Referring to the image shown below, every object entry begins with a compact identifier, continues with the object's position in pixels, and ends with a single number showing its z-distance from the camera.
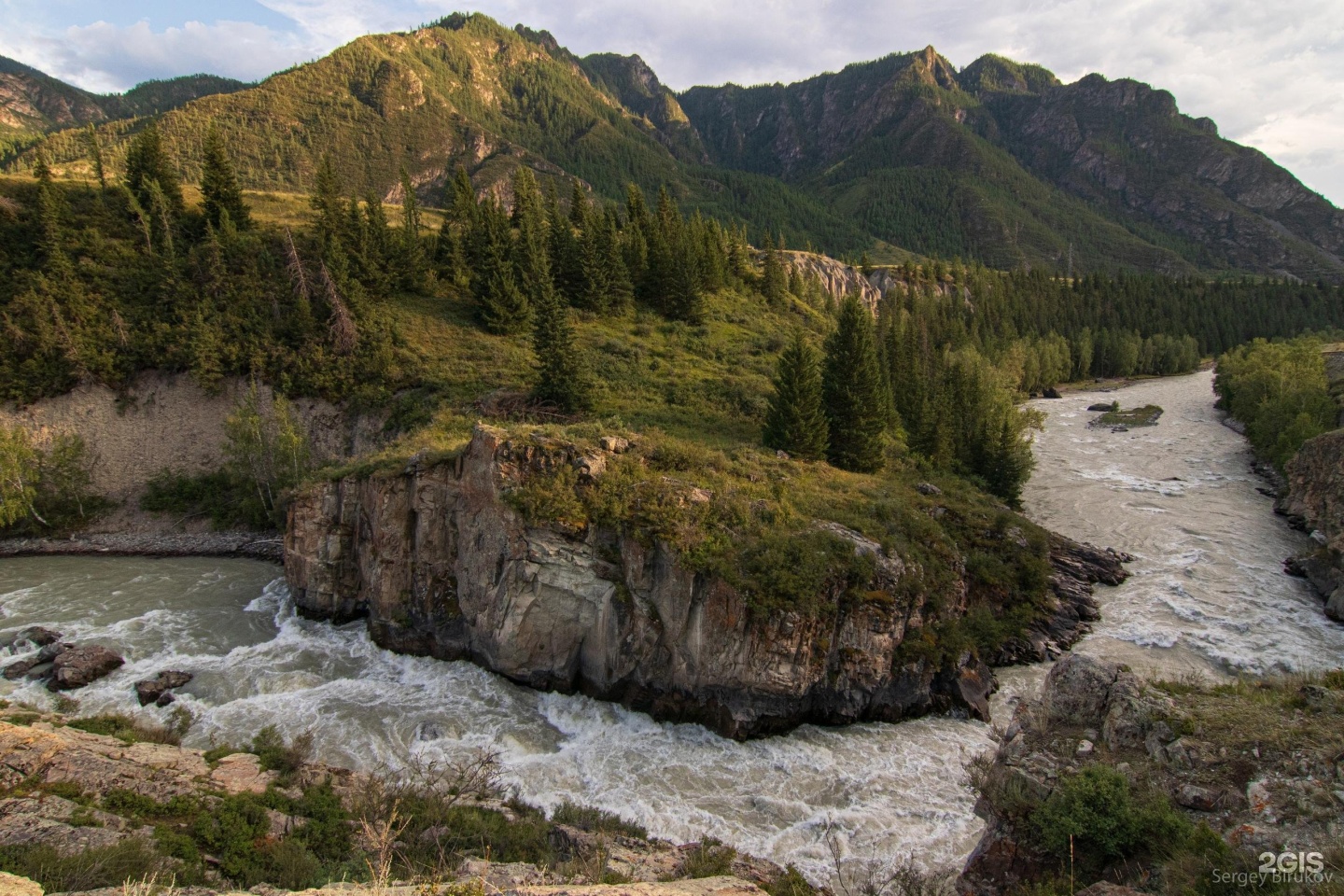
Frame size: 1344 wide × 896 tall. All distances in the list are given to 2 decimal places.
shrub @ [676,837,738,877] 12.88
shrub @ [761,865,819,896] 12.05
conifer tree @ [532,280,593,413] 35.44
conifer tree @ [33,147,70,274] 43.19
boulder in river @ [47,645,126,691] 21.56
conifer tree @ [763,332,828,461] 32.22
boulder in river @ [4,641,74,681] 22.28
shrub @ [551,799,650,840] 15.44
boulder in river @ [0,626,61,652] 24.22
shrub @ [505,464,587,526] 22.53
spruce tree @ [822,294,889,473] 34.00
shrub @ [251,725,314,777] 16.09
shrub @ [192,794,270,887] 11.51
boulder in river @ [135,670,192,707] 21.00
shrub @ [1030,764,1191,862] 8.96
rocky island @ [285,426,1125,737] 20.86
